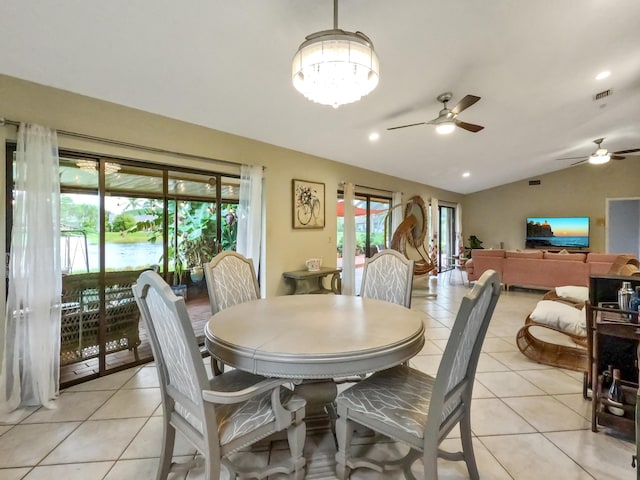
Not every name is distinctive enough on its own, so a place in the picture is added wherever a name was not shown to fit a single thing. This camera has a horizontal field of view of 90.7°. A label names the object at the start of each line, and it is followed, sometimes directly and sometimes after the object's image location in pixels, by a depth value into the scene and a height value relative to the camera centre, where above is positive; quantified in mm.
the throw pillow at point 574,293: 3752 -652
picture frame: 4355 +498
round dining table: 1335 -477
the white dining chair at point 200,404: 1194 -741
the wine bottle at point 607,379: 2020 -896
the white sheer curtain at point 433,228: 8047 +288
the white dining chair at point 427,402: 1240 -754
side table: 4129 -587
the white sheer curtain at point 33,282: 2189 -317
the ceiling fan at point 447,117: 3095 +1256
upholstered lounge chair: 2791 -924
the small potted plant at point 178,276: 3242 -392
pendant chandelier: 1529 +865
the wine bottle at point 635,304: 1935 -396
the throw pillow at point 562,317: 2766 -705
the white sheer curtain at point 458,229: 9828 +320
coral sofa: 5543 -504
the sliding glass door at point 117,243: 2611 -49
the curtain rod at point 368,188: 5214 +963
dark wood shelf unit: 1876 -694
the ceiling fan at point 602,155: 5766 +1558
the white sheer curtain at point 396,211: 6617 +599
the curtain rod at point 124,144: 2202 +808
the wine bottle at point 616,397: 1890 -953
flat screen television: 8727 +217
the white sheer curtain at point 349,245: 5262 -106
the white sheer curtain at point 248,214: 3650 +277
